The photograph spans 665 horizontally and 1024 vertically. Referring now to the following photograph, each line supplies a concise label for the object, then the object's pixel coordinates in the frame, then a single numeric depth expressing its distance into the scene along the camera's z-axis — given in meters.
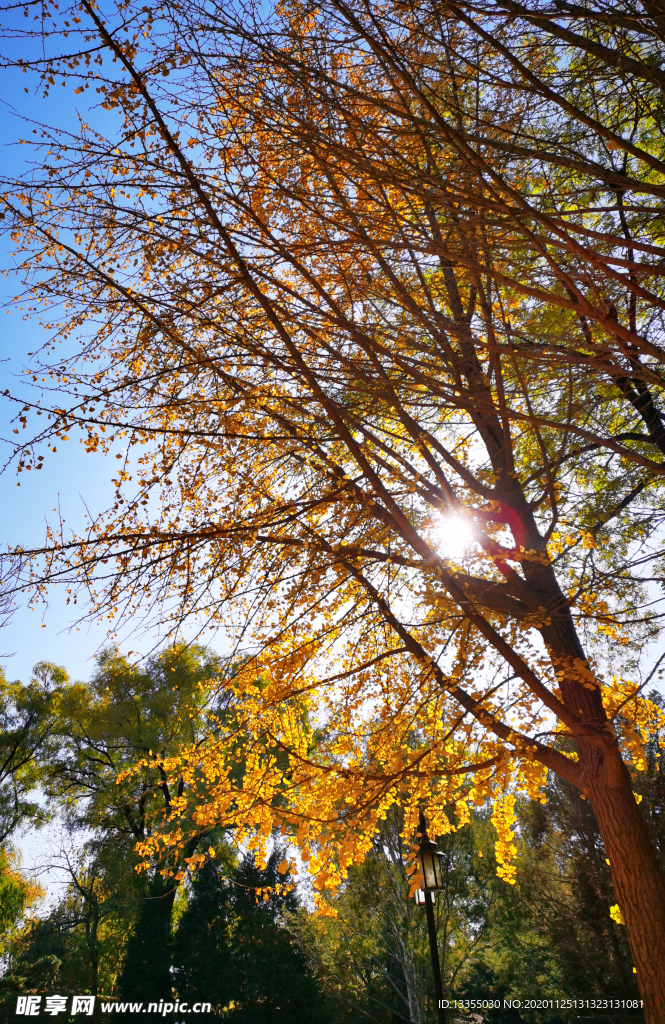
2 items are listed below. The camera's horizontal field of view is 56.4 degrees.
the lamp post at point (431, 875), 6.67
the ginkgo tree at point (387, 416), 3.04
